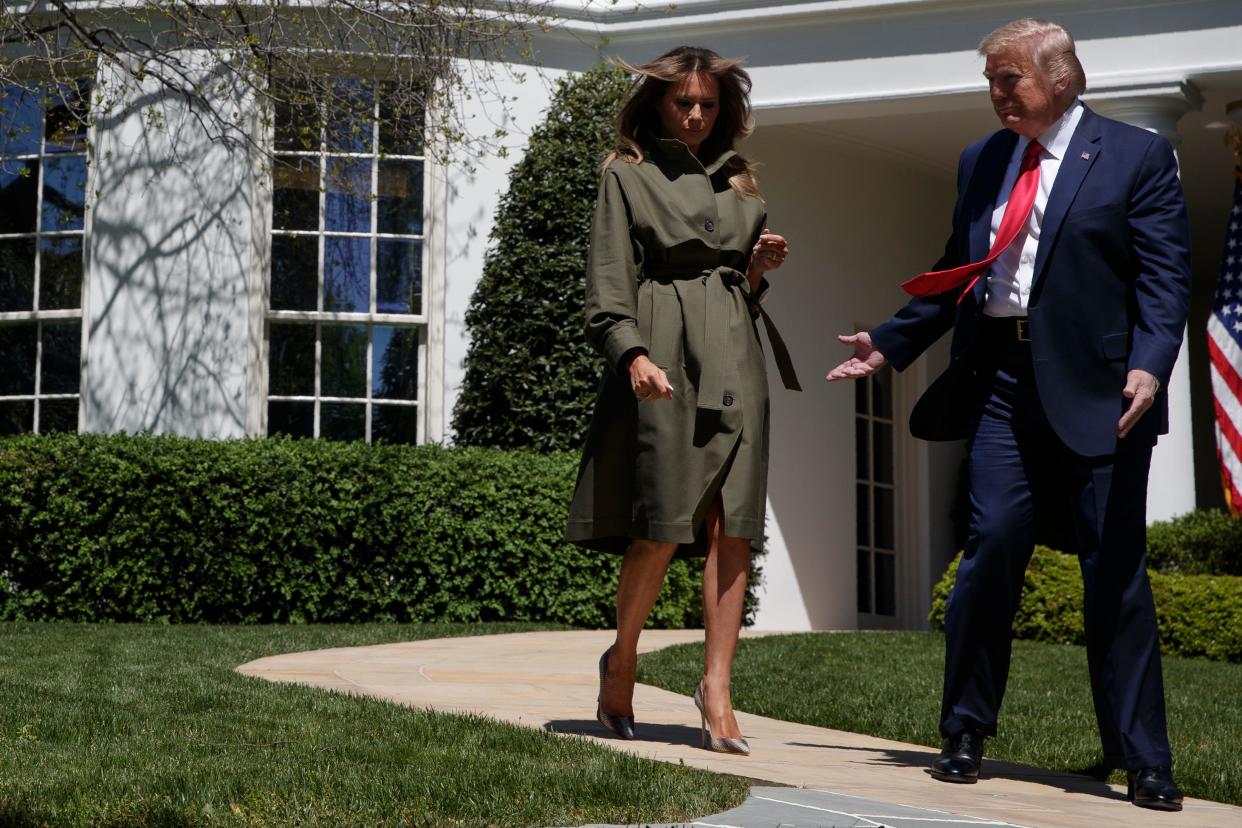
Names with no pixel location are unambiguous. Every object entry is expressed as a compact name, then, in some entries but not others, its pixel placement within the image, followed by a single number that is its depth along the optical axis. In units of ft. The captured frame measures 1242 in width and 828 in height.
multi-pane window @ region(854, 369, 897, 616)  43.06
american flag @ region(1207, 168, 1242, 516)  33.01
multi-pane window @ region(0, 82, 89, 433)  36.52
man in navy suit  12.37
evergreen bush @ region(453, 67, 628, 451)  35.68
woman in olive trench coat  13.56
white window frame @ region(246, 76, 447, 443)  36.17
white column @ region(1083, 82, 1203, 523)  33.86
